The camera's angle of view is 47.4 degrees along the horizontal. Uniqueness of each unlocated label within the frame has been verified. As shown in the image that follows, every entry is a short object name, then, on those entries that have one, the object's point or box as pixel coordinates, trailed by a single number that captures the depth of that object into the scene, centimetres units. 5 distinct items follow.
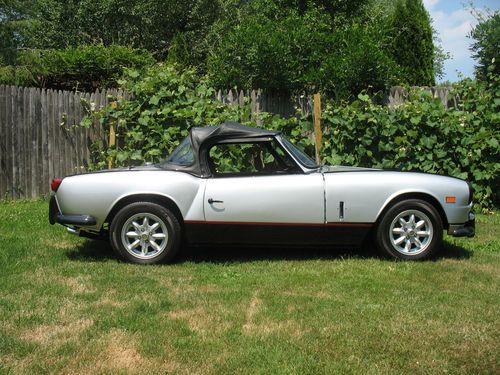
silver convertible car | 552
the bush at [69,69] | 1350
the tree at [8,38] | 1382
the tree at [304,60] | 946
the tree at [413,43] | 1312
